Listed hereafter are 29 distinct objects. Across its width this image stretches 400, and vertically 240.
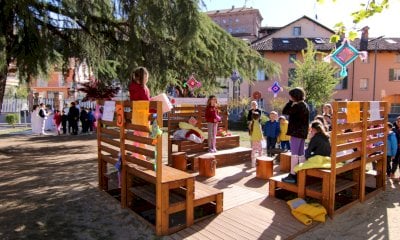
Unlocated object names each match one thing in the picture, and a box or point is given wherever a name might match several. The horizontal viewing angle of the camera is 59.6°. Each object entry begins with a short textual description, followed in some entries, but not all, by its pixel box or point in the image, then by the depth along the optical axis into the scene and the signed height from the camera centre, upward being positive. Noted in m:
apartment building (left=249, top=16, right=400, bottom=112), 35.19 +2.76
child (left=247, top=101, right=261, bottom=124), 9.66 -0.28
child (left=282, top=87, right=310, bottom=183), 5.73 -0.46
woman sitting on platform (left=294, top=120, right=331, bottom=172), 5.61 -0.76
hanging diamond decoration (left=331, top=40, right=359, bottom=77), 9.78 +1.17
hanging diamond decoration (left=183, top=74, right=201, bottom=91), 10.92 +0.42
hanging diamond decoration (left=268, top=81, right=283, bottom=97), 18.19 +0.42
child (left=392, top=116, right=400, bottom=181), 7.20 -1.00
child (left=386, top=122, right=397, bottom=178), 6.96 -0.93
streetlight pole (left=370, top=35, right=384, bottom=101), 34.91 +1.24
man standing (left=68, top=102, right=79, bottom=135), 16.45 -1.02
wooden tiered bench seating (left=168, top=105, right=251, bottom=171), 8.30 -1.23
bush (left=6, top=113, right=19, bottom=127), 21.07 -1.44
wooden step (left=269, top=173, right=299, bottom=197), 5.45 -1.43
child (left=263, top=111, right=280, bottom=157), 9.22 -0.88
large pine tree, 7.08 +1.32
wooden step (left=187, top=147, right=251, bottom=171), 7.82 -1.47
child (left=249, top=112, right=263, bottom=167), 8.05 -0.92
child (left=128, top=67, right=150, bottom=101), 5.63 +0.16
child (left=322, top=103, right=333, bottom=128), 9.12 -0.37
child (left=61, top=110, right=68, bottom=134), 17.11 -1.26
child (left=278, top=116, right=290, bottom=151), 9.51 -0.95
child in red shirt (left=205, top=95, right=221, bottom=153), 8.64 -0.70
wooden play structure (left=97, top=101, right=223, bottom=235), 4.40 -1.17
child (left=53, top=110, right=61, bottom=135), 16.72 -1.18
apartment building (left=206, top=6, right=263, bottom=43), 68.44 +14.98
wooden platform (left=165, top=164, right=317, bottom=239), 4.37 -1.70
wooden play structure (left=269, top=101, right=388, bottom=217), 4.94 -1.06
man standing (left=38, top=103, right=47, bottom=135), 16.23 -1.02
